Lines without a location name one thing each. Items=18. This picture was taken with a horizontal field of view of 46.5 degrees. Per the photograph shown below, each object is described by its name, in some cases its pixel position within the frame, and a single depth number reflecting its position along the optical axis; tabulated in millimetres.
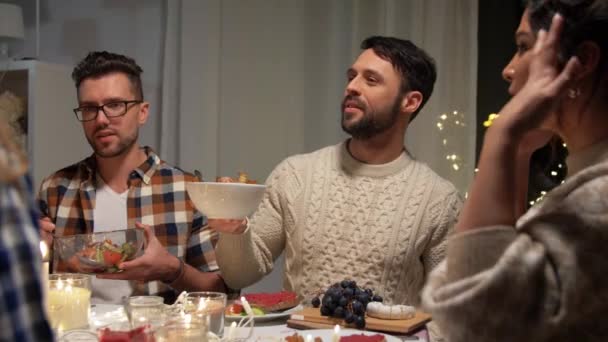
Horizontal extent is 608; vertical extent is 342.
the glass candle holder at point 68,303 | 1475
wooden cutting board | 1637
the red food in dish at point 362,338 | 1439
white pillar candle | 1315
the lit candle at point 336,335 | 1361
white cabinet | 3209
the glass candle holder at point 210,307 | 1471
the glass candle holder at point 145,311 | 1303
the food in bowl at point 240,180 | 1817
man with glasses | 2592
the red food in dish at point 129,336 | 1191
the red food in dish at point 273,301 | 1772
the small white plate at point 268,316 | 1700
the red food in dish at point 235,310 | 1755
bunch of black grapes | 1662
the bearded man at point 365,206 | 2426
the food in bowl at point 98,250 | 1873
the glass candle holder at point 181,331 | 1282
